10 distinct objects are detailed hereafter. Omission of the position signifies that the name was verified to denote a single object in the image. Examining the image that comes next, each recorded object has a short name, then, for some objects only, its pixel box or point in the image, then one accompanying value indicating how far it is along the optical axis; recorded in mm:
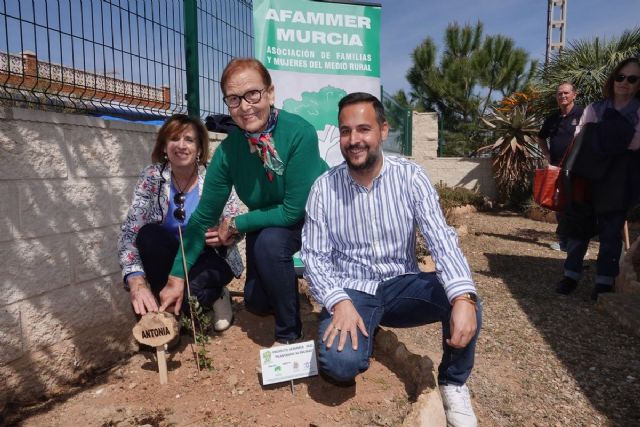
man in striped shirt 1937
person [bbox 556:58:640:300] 3590
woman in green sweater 2246
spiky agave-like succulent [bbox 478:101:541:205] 10617
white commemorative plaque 1977
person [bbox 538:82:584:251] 5016
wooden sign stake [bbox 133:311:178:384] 2039
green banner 3859
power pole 21953
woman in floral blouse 2402
